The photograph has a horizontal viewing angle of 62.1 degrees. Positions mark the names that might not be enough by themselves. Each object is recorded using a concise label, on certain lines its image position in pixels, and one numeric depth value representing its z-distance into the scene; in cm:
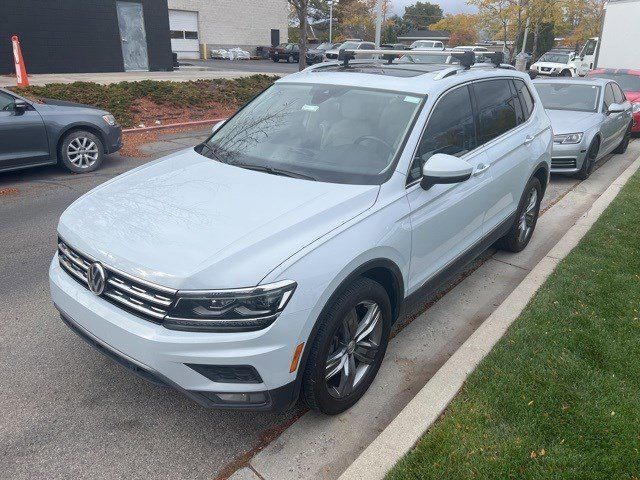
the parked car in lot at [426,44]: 3740
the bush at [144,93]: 1291
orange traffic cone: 1508
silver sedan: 861
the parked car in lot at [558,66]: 2894
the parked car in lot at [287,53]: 4178
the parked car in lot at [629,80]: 1343
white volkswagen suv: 251
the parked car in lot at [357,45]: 3475
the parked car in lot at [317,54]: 3596
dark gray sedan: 769
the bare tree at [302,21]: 1638
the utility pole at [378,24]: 1786
